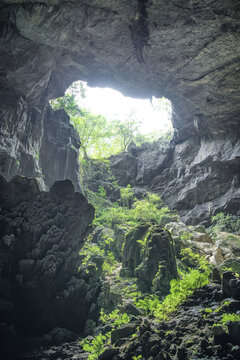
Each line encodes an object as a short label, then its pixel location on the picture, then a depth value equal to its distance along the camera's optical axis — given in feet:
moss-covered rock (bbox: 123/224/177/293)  25.93
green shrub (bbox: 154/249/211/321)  19.40
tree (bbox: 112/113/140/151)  99.34
